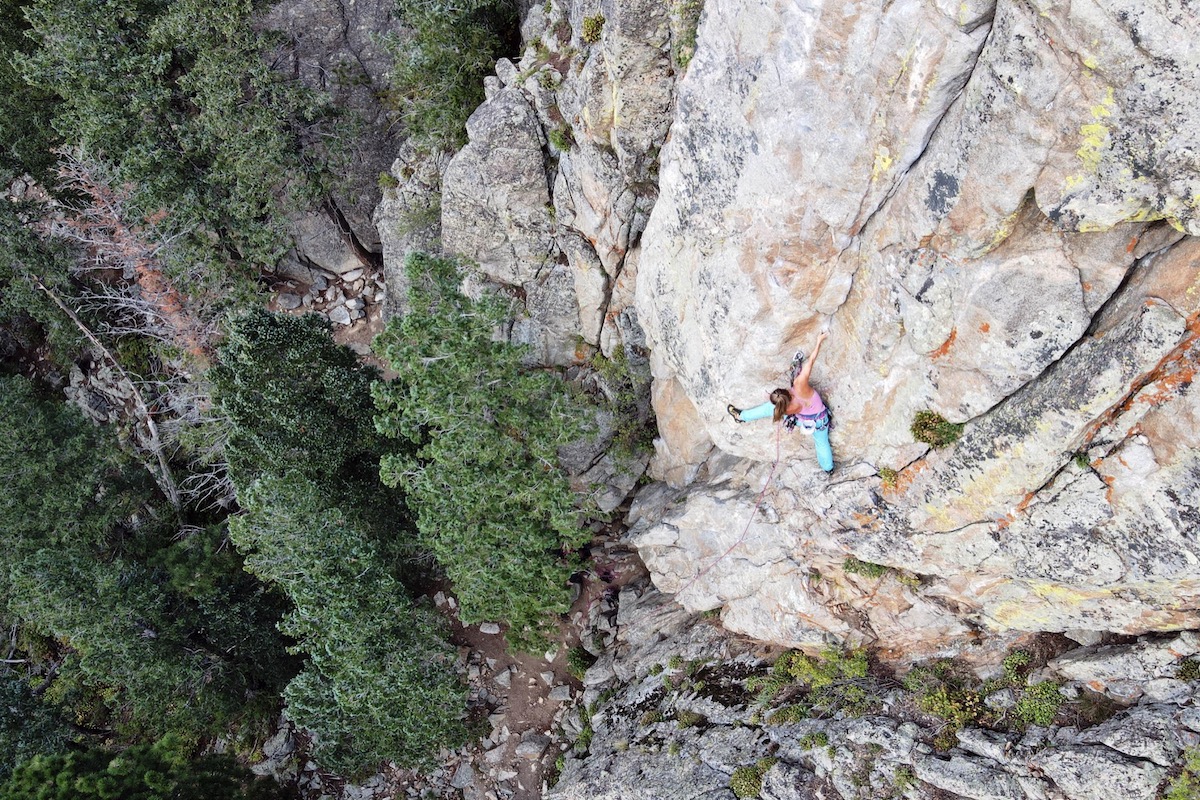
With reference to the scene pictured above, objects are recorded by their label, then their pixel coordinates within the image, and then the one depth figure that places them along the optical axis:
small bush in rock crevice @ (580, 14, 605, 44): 16.36
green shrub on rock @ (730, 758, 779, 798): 15.06
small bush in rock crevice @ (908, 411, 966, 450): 12.20
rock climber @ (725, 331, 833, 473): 13.61
